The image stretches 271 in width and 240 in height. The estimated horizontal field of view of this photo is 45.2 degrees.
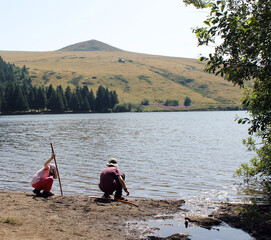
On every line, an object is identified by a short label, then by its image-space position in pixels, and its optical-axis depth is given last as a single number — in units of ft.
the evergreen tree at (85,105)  615.53
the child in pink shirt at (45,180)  49.93
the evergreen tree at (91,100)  643.95
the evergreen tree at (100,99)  650.02
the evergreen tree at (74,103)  597.89
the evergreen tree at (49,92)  593.18
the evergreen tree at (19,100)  536.42
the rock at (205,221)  38.85
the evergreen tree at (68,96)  607.37
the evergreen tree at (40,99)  560.20
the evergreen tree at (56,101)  573.74
